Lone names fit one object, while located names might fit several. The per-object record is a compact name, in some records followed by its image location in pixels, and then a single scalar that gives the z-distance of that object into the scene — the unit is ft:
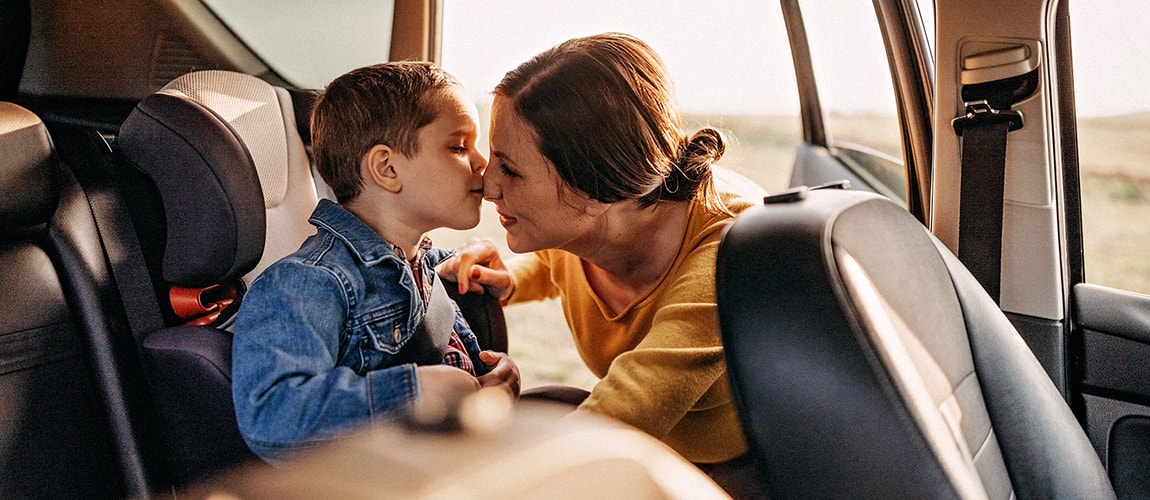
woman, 4.29
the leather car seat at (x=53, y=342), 4.67
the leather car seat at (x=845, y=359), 3.01
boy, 4.17
